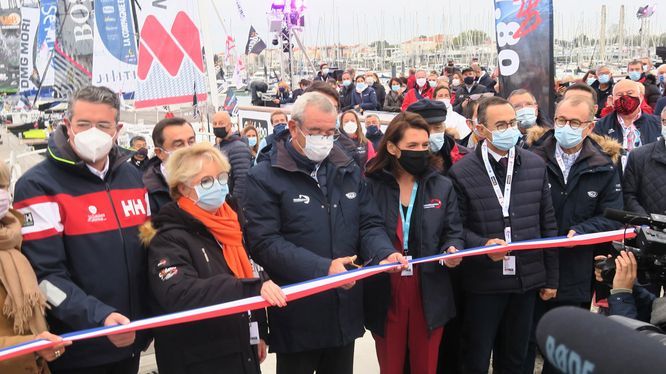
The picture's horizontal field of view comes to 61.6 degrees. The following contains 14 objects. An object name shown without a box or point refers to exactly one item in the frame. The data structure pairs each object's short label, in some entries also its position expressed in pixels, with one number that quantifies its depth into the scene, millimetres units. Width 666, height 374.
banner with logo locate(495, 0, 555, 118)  6172
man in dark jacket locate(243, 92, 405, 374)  3219
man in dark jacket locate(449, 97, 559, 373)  3686
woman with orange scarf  2695
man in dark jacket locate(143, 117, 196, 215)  4129
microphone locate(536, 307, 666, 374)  759
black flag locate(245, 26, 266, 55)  25766
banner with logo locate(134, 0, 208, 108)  7016
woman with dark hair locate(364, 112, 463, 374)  3508
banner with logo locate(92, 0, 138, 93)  8219
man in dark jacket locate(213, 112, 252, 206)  6005
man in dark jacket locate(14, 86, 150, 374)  2609
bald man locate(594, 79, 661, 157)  5844
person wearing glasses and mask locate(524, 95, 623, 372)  3939
